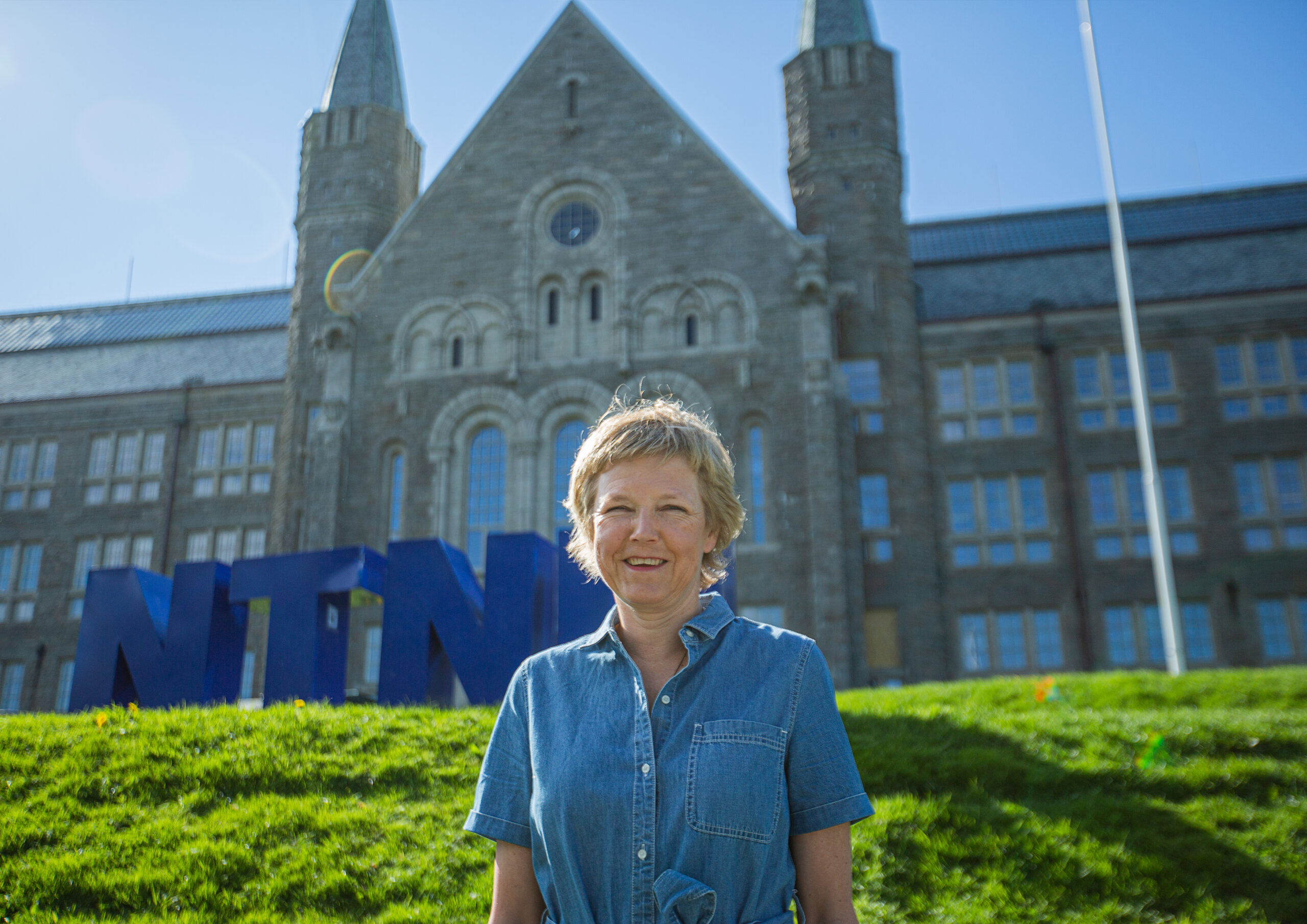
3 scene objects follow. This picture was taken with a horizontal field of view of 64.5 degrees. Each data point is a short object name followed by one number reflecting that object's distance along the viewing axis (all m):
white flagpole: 16.11
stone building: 22.89
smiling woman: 2.74
